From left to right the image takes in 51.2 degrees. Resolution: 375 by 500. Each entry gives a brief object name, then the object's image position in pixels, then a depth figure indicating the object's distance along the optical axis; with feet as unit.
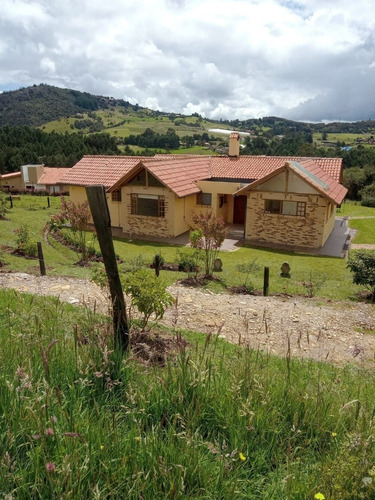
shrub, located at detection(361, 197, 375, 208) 131.23
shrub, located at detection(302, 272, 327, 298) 44.36
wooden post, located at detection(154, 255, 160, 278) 46.37
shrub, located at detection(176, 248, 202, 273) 53.80
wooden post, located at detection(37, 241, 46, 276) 42.31
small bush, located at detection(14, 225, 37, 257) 56.39
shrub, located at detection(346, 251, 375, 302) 43.42
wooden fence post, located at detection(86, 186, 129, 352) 14.66
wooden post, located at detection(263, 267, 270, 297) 41.27
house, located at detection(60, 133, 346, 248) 71.00
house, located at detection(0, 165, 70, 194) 171.22
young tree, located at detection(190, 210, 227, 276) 49.57
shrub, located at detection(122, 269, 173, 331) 20.92
